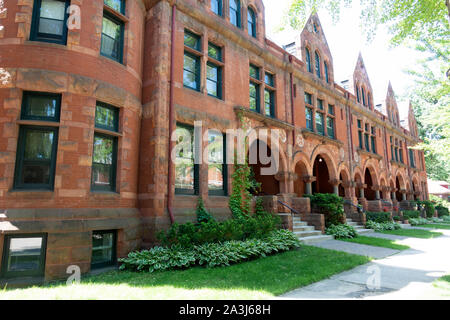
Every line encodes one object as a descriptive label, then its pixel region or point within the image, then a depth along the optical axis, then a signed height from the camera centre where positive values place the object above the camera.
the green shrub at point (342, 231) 12.76 -1.34
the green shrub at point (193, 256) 7.30 -1.44
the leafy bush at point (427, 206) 29.38 -0.55
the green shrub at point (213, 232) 8.04 -0.90
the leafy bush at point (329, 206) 13.67 -0.24
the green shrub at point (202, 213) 9.51 -0.38
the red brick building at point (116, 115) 6.69 +2.60
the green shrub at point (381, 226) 16.81 -1.49
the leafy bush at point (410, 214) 23.50 -1.12
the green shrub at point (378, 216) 18.11 -0.99
